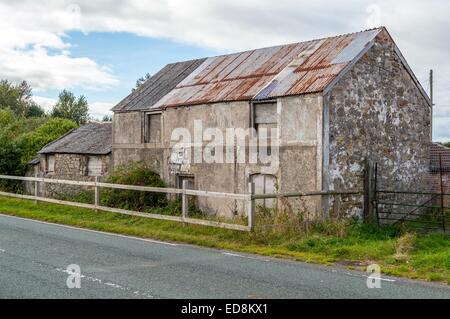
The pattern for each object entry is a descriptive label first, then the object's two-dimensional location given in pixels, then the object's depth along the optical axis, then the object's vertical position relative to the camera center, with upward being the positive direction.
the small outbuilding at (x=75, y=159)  24.22 +0.81
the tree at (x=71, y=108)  64.12 +8.29
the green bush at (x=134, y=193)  18.75 -0.60
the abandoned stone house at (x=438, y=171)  19.98 +0.23
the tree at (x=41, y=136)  29.22 +2.24
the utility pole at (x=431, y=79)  36.57 +6.71
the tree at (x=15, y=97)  67.50 +9.98
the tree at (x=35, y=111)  67.94 +8.30
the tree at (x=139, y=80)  78.82 +14.27
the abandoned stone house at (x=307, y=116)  15.48 +1.95
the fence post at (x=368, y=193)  16.09 -0.48
